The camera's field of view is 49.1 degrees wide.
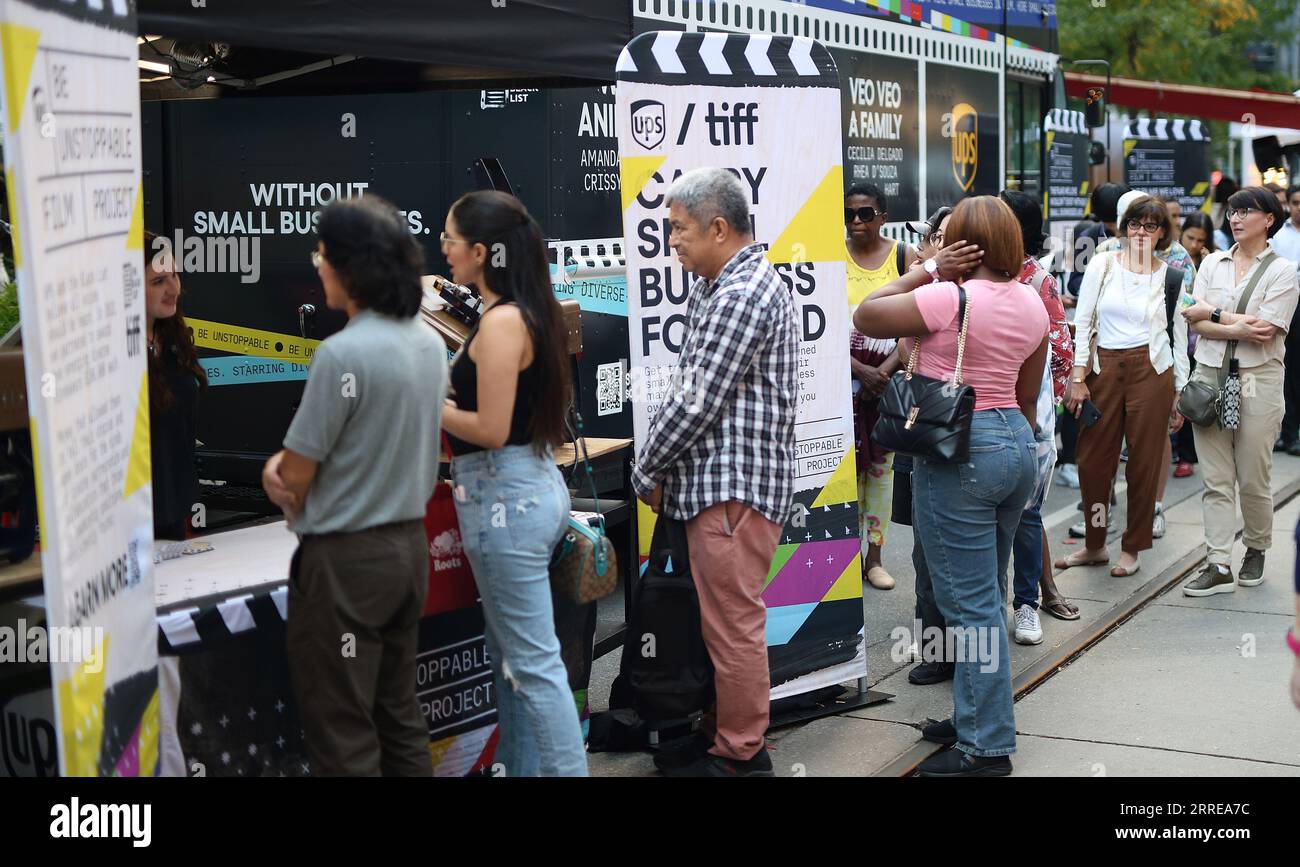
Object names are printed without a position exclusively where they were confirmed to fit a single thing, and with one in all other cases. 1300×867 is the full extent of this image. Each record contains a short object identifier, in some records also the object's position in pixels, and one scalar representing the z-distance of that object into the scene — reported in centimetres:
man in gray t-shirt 347
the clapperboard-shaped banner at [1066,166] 1263
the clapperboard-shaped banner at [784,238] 501
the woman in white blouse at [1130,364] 732
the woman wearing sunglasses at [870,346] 698
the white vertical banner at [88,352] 283
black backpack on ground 467
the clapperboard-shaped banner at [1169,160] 1681
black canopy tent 414
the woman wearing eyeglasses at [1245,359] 724
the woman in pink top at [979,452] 469
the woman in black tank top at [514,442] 394
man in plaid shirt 442
